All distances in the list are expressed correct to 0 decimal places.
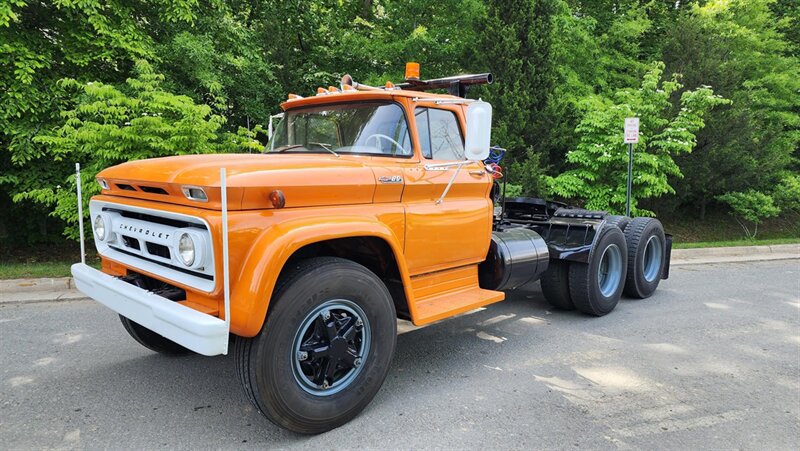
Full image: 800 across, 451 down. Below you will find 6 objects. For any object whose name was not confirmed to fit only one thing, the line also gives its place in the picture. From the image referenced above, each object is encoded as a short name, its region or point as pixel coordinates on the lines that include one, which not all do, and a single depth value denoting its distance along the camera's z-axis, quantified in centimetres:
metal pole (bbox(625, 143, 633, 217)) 919
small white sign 884
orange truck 271
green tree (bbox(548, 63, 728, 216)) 1089
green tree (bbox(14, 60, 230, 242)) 688
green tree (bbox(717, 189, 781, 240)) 1325
